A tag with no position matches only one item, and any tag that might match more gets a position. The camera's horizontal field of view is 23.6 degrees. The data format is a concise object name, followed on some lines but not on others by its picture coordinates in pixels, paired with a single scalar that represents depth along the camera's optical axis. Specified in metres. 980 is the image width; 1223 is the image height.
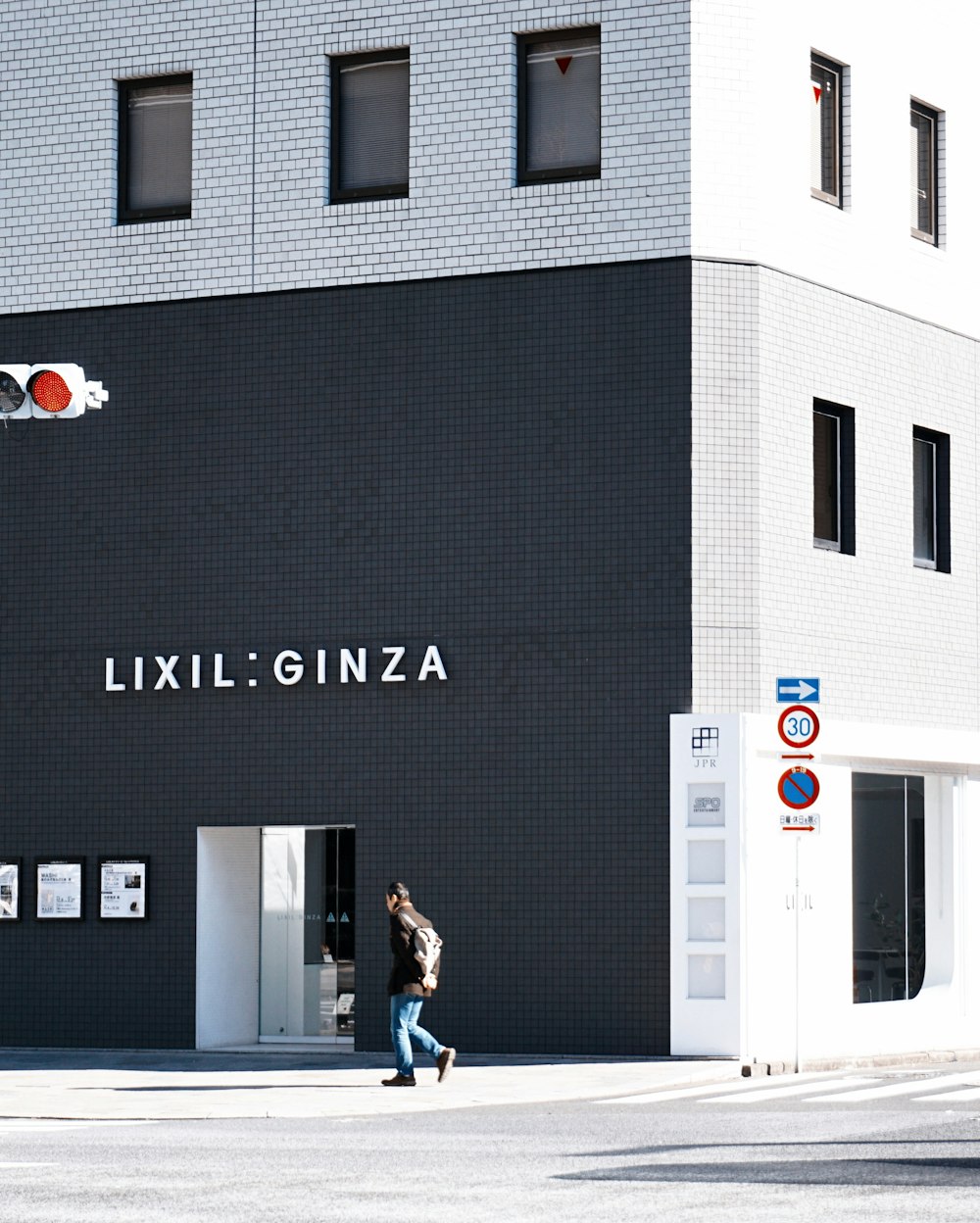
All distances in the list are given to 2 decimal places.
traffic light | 19.22
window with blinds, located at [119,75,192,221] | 25.45
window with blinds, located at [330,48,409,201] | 24.67
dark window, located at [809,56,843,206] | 25.16
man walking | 19.98
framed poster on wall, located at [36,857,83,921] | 24.91
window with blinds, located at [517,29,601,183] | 23.97
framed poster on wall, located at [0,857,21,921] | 25.20
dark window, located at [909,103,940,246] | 26.95
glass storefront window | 25.17
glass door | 24.48
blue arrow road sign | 22.47
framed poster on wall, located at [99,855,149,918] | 24.66
